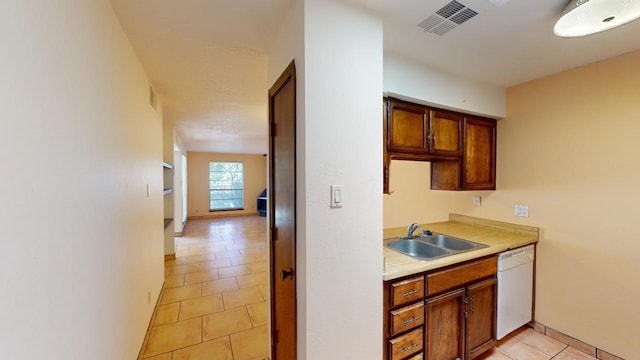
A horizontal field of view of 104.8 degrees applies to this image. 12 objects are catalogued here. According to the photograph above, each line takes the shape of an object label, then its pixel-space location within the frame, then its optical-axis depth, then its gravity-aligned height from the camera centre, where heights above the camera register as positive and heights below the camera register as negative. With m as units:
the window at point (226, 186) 9.29 -0.39
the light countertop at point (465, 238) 1.62 -0.59
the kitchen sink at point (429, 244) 2.22 -0.65
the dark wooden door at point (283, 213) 1.40 -0.24
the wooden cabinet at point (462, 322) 1.73 -1.11
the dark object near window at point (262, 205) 9.50 -1.14
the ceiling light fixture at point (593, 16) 1.23 +0.84
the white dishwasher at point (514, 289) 2.12 -1.03
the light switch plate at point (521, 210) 2.50 -0.36
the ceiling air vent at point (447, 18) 1.42 +0.97
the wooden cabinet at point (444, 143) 1.95 +0.30
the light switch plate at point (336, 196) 1.31 -0.11
